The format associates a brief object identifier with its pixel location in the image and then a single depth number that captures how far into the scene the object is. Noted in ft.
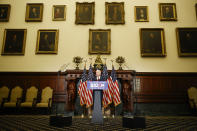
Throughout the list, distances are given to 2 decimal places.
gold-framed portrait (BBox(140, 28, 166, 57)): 27.22
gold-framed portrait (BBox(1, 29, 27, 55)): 27.94
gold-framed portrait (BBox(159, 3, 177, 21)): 28.84
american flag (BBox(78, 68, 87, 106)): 18.95
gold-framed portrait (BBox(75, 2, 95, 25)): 29.01
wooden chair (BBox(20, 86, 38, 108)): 23.70
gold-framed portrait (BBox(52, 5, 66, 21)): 29.35
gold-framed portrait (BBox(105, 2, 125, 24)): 28.90
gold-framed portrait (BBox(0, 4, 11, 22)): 29.63
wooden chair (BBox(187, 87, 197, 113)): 23.11
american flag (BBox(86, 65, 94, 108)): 17.52
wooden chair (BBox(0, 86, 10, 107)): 25.45
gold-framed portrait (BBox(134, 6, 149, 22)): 29.00
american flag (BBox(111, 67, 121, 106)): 19.58
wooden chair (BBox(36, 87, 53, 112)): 23.50
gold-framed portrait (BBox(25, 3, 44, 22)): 29.40
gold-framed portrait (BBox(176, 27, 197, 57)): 27.12
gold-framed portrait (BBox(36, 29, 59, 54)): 27.81
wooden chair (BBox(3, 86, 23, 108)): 24.42
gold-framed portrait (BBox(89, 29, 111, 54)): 27.60
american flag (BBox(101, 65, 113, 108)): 19.19
